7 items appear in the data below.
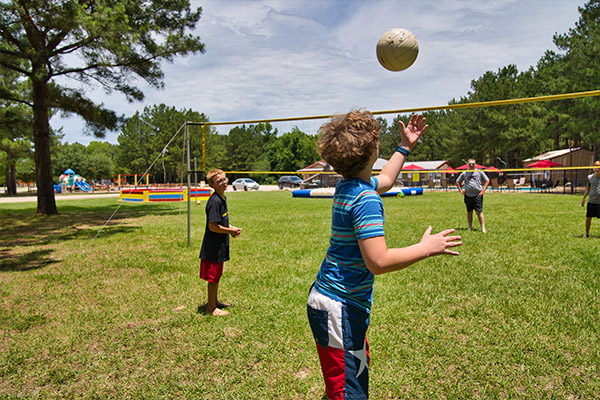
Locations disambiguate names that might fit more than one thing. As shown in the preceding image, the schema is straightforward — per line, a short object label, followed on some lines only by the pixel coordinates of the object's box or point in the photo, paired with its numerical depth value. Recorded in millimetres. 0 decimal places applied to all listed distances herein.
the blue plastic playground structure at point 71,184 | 43688
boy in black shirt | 4328
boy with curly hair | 1718
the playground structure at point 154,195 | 25578
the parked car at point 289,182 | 42875
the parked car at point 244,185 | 43281
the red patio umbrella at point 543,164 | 31153
